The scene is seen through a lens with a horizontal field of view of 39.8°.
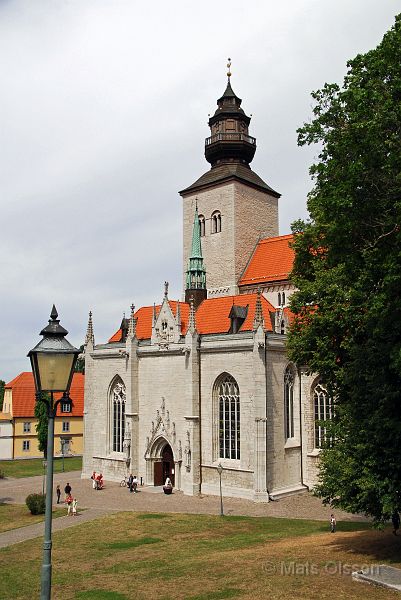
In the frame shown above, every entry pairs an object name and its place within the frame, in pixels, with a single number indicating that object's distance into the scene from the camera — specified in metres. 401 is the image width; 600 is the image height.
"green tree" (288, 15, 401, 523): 14.43
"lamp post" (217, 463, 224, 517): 27.79
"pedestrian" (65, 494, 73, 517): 29.18
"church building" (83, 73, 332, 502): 32.75
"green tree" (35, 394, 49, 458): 54.28
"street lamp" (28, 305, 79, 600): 8.32
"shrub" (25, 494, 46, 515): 30.30
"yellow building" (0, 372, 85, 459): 58.03
